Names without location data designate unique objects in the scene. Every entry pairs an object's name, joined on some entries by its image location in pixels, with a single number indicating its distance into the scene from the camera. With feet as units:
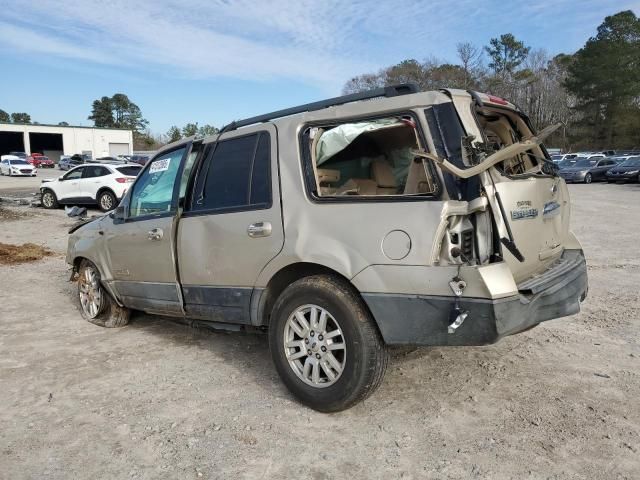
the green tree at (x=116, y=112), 398.83
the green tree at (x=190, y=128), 306.02
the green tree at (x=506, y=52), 250.37
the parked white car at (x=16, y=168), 147.74
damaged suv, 9.87
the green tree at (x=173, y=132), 334.65
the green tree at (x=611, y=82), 201.98
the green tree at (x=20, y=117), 407.23
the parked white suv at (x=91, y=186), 55.31
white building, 240.53
